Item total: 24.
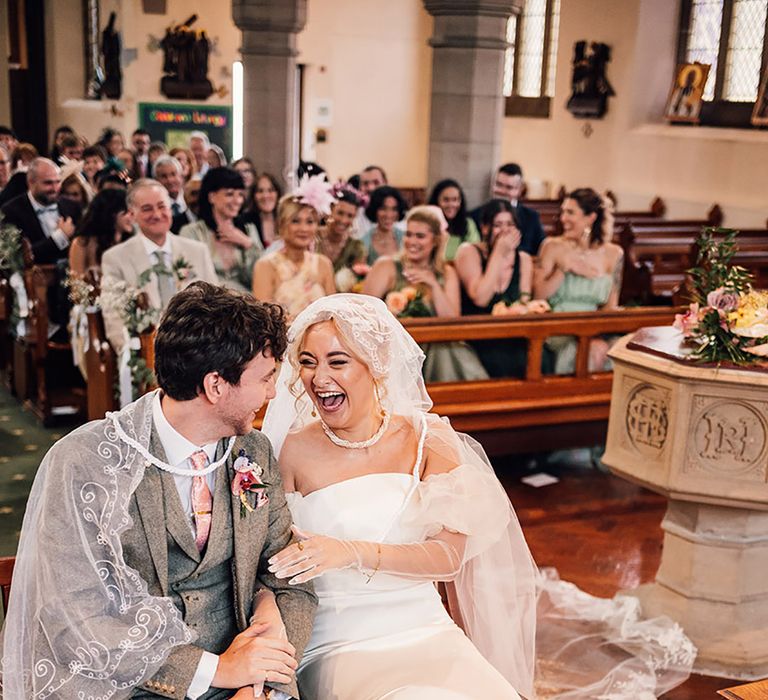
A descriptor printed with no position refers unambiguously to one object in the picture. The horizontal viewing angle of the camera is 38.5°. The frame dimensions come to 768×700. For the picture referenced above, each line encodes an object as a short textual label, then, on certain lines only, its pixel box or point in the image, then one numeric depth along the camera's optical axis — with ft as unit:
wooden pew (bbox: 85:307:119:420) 17.76
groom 7.00
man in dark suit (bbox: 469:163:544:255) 24.63
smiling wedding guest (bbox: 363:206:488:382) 18.25
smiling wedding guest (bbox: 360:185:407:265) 23.36
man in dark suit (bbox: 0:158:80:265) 24.39
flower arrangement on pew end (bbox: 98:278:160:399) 16.15
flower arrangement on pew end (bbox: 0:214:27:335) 22.52
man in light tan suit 17.99
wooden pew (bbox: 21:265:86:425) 21.38
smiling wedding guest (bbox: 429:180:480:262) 24.47
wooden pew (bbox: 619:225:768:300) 27.40
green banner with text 49.49
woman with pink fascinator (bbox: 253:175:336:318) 18.60
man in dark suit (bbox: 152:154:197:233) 27.00
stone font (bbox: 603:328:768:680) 12.43
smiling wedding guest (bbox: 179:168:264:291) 20.94
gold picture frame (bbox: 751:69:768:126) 38.42
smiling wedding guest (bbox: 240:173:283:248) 24.53
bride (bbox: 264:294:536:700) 8.31
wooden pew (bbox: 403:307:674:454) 17.87
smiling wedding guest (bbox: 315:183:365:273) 22.39
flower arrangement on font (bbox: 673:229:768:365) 12.48
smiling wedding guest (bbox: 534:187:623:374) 19.89
